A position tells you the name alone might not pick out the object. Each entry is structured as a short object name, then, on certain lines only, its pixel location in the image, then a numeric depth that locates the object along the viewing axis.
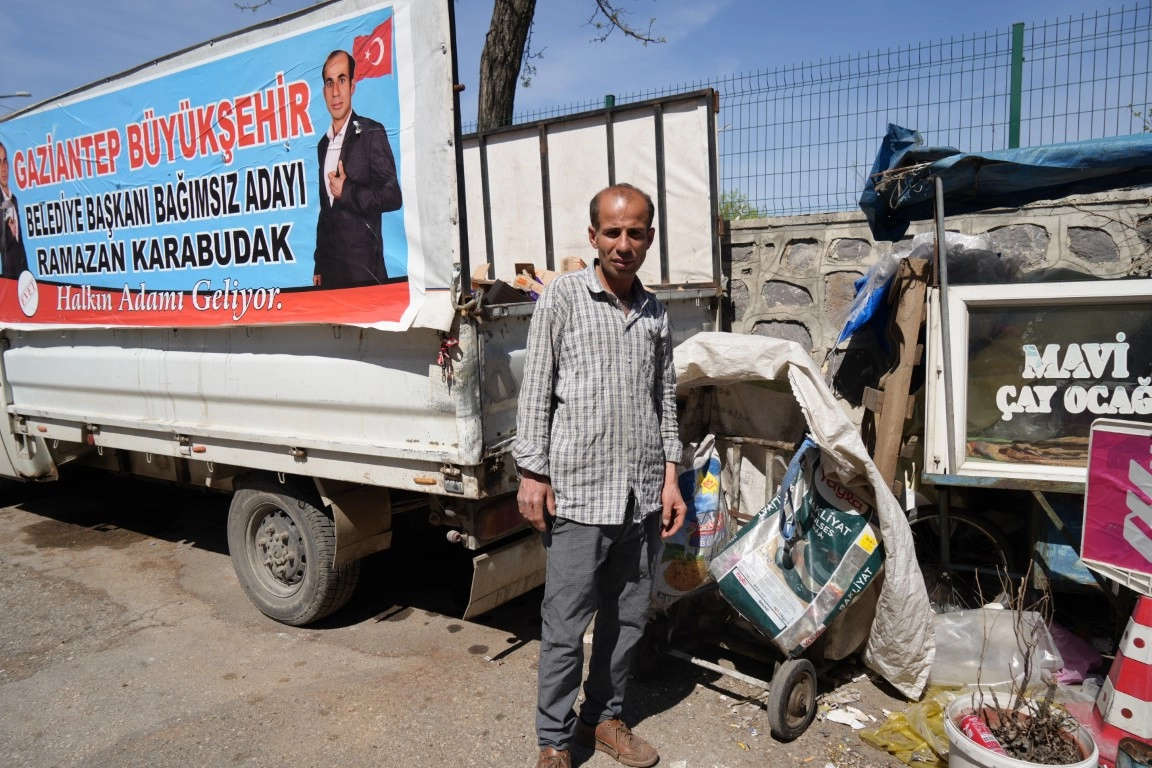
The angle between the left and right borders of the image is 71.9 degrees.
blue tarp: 3.08
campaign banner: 3.28
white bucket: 2.32
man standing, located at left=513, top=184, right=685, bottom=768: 2.52
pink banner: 2.72
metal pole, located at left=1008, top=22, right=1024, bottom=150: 4.66
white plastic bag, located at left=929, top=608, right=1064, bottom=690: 3.11
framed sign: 3.13
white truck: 3.21
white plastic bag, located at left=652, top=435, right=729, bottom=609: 3.24
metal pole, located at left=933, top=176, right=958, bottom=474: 3.33
